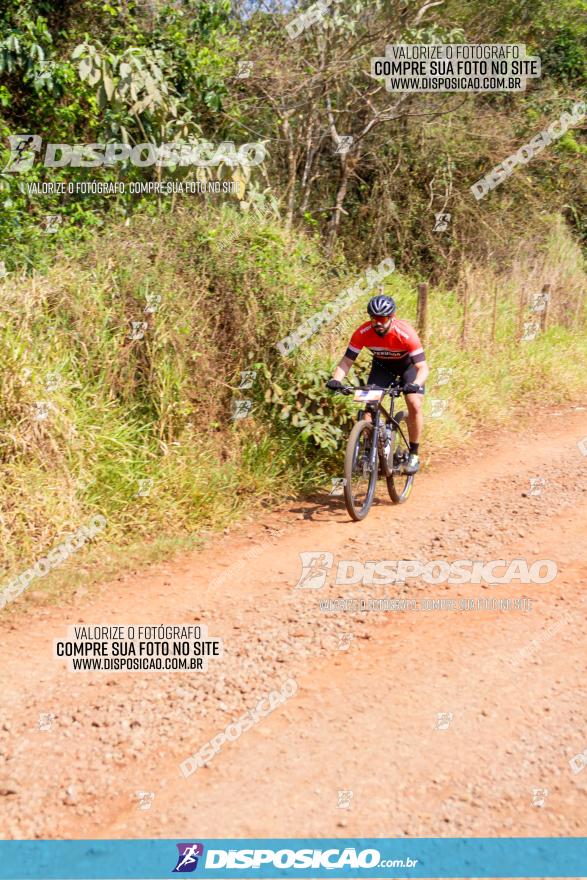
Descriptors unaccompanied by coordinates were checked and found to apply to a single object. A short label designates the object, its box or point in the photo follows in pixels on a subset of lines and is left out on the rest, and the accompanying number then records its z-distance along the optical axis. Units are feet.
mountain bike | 24.66
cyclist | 25.20
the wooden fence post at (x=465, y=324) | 39.61
